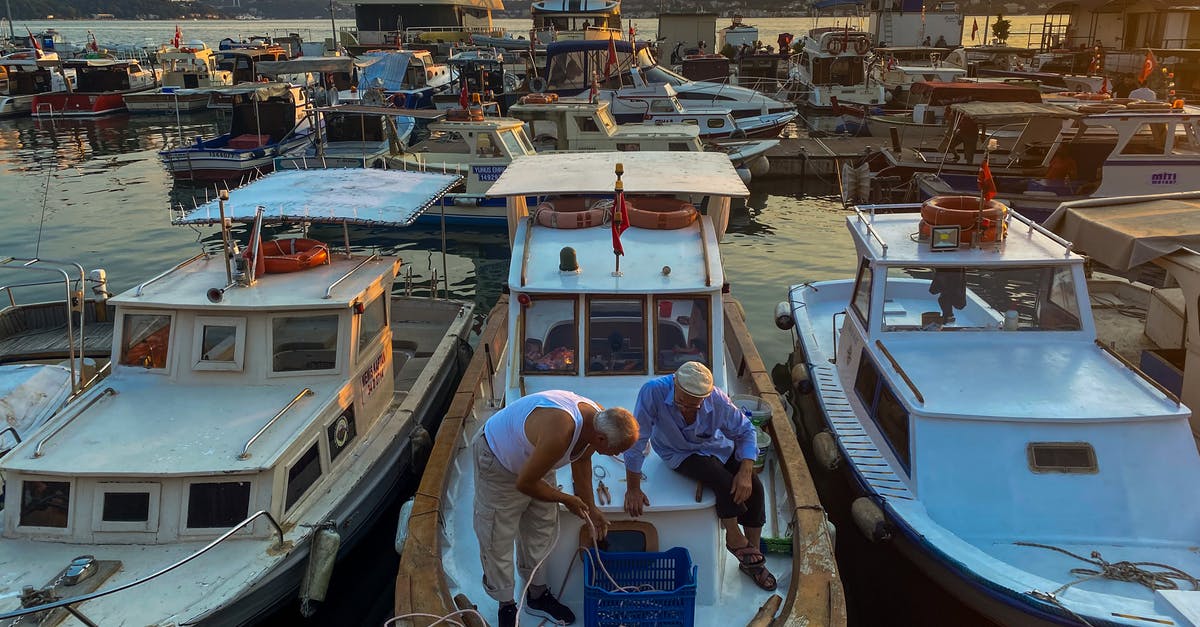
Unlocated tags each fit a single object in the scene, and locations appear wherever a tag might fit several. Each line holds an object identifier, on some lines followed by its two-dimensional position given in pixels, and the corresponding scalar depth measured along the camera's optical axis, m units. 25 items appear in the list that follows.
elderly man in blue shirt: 5.20
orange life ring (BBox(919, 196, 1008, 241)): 7.97
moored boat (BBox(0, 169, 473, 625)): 5.92
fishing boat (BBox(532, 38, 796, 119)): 25.25
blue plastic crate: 4.61
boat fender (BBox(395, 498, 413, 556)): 5.89
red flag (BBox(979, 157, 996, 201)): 8.01
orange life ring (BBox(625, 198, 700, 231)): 7.95
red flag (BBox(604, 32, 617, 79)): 25.05
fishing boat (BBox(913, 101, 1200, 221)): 15.45
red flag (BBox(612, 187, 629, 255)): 6.84
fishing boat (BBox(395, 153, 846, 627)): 5.18
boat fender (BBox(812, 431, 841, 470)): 7.60
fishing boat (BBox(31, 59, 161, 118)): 39.59
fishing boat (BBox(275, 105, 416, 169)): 19.55
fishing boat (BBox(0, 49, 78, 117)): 43.91
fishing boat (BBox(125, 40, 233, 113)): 41.41
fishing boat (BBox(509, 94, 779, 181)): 19.42
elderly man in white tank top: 4.36
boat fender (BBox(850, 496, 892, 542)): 6.38
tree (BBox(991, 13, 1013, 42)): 57.00
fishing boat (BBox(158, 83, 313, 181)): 22.86
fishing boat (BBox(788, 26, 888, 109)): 33.00
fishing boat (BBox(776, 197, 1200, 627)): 5.69
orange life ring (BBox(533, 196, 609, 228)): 8.02
